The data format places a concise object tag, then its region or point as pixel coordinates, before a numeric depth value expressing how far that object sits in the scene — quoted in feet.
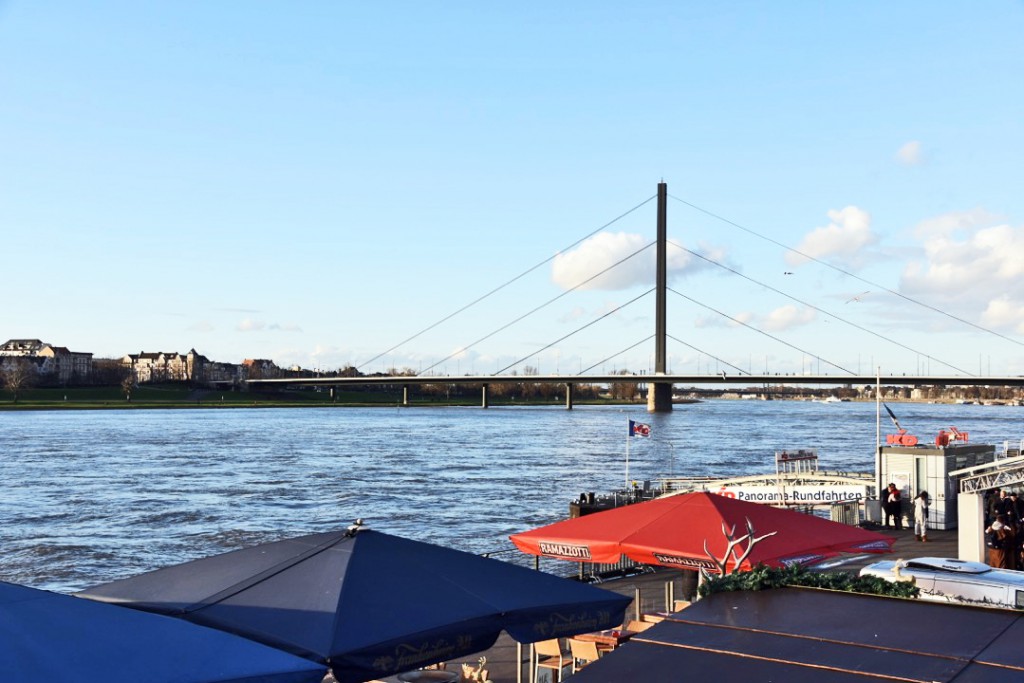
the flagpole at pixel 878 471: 81.50
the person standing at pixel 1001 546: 53.83
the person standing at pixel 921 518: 67.62
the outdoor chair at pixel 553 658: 33.42
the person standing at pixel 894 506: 75.05
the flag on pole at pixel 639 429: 101.64
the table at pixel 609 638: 33.73
